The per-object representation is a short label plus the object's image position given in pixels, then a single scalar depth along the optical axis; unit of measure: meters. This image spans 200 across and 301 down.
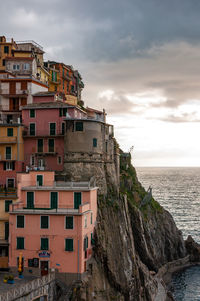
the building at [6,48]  84.00
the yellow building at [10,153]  56.75
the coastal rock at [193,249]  87.69
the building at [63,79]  91.50
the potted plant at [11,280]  42.84
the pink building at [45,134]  59.19
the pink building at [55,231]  45.47
